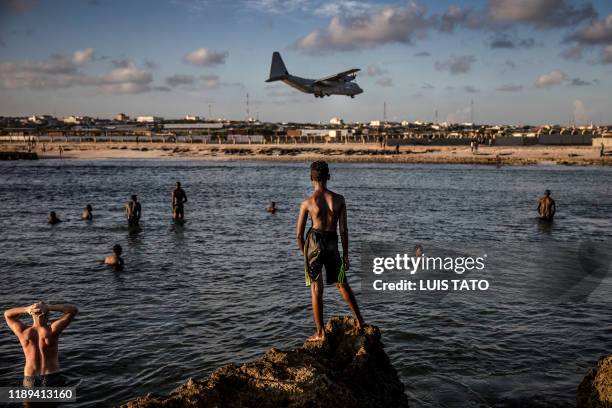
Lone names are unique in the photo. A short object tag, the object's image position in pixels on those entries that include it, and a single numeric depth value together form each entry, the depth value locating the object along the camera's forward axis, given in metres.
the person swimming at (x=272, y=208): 29.01
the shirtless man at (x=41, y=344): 6.59
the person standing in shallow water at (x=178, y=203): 25.36
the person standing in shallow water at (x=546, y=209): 25.33
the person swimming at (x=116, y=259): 16.06
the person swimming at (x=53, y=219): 25.16
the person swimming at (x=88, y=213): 26.67
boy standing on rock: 6.73
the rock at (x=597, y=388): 6.13
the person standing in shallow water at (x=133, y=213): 24.08
